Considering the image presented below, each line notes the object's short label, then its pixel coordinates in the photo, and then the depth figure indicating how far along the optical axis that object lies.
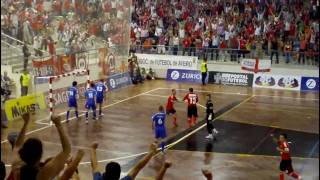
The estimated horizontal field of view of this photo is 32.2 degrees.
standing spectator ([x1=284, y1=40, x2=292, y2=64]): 30.82
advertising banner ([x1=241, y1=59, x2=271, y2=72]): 32.28
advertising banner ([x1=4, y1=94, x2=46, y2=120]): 21.14
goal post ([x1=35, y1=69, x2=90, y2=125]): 20.91
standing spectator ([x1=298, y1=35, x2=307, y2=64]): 29.95
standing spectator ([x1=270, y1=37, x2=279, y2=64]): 31.27
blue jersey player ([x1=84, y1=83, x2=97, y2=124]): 21.03
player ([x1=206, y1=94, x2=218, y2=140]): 18.75
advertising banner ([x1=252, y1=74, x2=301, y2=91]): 31.25
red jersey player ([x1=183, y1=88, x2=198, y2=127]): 20.50
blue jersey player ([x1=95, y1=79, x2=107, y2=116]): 22.00
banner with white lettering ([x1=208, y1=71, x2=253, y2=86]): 32.47
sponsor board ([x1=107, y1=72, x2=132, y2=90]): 29.23
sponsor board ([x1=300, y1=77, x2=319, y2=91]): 31.02
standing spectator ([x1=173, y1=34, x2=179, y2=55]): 33.90
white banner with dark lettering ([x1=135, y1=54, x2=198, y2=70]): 34.12
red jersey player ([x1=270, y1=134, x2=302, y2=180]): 13.85
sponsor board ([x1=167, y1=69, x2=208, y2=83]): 33.47
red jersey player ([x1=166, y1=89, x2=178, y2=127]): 20.58
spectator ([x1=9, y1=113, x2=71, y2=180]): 4.52
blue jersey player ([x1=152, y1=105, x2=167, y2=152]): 16.89
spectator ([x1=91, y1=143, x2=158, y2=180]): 5.25
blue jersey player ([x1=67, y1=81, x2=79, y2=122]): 20.72
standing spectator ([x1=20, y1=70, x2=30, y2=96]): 22.95
